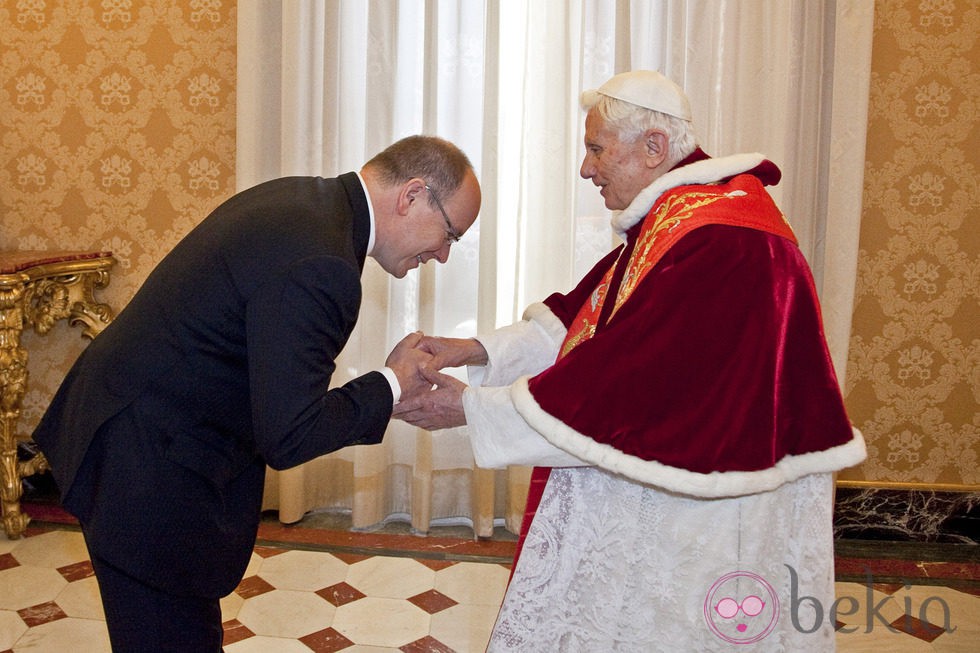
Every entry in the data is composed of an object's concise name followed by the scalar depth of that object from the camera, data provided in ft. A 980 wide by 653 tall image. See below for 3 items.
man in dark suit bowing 5.07
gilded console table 11.72
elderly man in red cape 5.84
